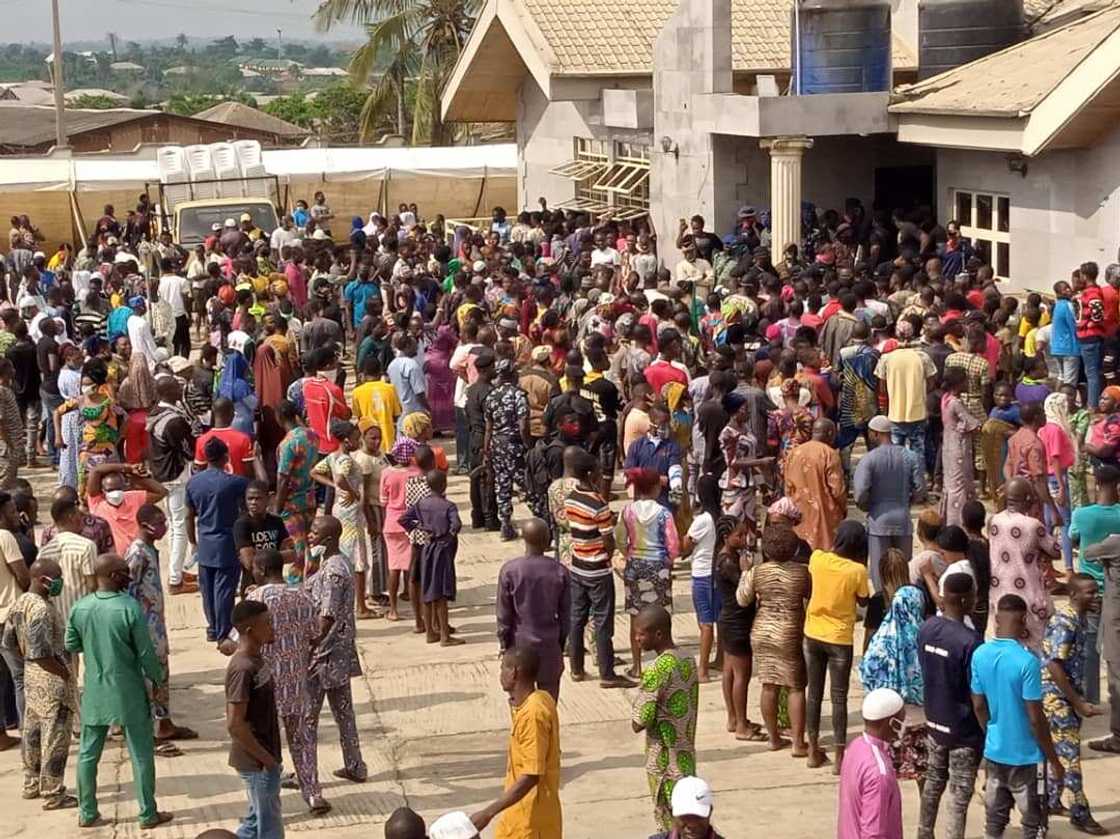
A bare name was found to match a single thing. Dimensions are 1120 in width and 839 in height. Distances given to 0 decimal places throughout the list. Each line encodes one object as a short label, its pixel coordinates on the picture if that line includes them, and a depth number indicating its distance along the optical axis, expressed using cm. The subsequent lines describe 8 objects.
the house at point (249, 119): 6775
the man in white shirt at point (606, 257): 2173
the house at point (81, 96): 12231
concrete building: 1955
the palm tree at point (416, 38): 4181
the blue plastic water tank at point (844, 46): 2255
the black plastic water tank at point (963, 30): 2411
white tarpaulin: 3403
